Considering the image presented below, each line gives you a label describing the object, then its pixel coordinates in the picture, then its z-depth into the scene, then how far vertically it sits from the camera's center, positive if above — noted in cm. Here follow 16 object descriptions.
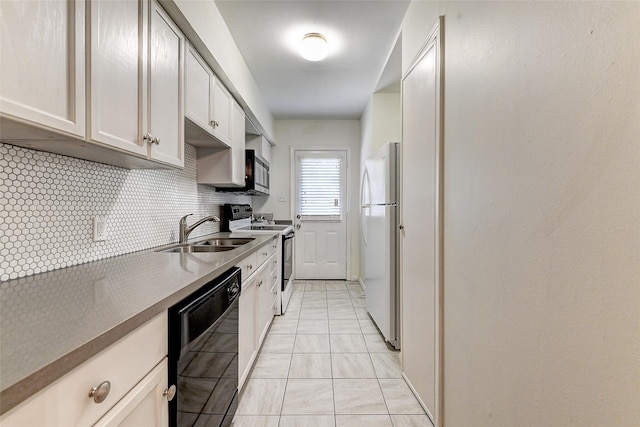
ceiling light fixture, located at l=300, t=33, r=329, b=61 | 248 +145
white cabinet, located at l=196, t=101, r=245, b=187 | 251 +40
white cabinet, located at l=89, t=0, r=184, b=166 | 102 +55
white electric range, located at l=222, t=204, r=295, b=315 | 310 -25
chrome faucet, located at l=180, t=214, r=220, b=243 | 207 -11
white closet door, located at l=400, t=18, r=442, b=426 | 150 -7
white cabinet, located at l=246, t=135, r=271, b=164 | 410 +98
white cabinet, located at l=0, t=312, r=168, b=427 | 48 -36
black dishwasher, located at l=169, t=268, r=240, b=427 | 90 -53
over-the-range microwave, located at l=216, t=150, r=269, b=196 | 326 +43
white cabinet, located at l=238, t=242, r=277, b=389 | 175 -70
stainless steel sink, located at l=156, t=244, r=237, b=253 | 193 -24
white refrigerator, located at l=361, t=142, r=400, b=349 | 247 -26
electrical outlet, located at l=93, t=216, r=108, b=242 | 131 -8
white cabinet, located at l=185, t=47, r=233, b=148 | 177 +73
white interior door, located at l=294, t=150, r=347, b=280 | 484 -4
